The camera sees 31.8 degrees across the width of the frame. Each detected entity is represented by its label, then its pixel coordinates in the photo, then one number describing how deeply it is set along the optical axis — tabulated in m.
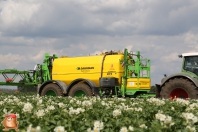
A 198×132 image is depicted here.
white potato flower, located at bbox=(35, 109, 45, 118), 7.02
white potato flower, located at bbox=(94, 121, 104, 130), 5.63
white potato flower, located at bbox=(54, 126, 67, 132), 5.14
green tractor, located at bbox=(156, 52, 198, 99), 15.05
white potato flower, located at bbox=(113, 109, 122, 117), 7.27
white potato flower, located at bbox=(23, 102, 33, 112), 7.80
